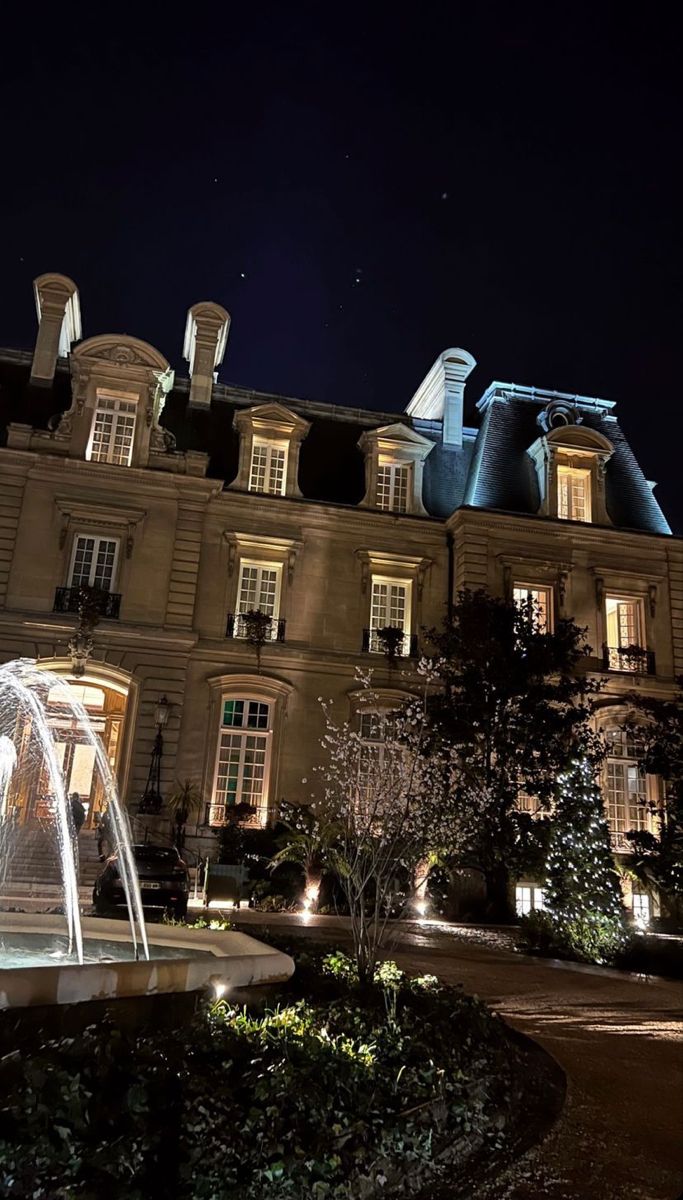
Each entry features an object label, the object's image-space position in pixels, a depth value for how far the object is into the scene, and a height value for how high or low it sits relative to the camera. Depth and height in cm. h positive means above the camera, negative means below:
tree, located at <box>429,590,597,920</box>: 1900 +363
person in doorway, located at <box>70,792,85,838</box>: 1959 +94
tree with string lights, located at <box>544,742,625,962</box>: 1456 +15
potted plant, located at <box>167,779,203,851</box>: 2068 +135
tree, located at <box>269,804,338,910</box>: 1848 +36
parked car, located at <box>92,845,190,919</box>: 1334 -36
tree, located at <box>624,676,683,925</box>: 1966 +197
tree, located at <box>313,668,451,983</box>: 935 +142
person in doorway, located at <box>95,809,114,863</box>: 1925 +40
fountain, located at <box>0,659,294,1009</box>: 481 -67
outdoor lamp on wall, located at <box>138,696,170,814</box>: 2056 +209
